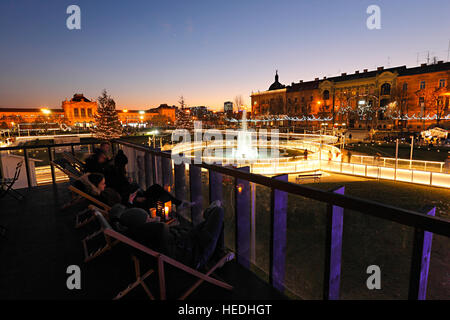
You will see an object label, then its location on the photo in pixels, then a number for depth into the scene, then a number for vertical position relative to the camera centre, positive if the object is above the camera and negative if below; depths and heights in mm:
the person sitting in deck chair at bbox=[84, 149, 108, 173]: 4503 -680
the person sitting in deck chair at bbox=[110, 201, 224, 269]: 2113 -977
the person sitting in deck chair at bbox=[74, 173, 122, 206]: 3449 -876
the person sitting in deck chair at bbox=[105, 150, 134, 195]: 4188 -918
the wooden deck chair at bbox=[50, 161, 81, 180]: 4578 -833
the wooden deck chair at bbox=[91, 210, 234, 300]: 1896 -1283
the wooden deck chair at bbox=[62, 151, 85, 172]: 5651 -821
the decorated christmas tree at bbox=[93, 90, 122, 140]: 43844 +1309
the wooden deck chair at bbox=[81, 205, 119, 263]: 3022 -1603
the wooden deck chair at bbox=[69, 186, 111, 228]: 3262 -1445
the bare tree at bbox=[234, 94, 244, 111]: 107750 +9999
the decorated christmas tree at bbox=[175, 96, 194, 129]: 63500 +2236
